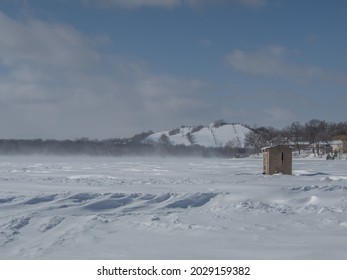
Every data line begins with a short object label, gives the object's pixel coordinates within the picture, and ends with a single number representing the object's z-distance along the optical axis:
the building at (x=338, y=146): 82.44
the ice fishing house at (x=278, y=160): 27.22
